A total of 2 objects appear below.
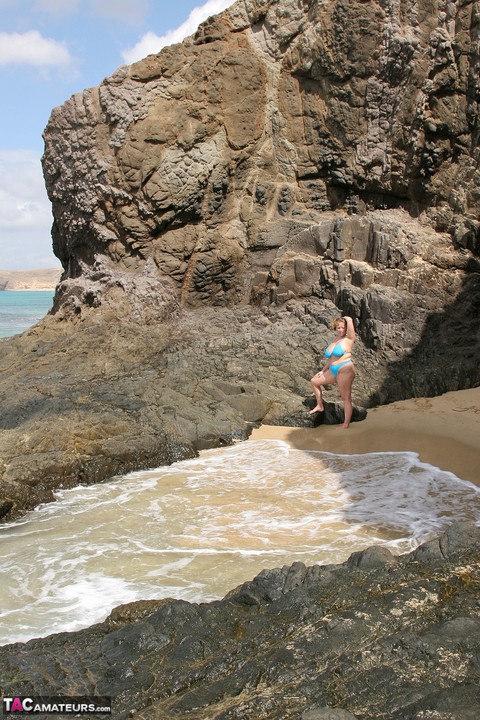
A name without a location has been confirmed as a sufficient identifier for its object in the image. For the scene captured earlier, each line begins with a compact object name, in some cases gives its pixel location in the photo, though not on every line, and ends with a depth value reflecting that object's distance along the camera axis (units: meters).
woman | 8.67
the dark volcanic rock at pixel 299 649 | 2.75
